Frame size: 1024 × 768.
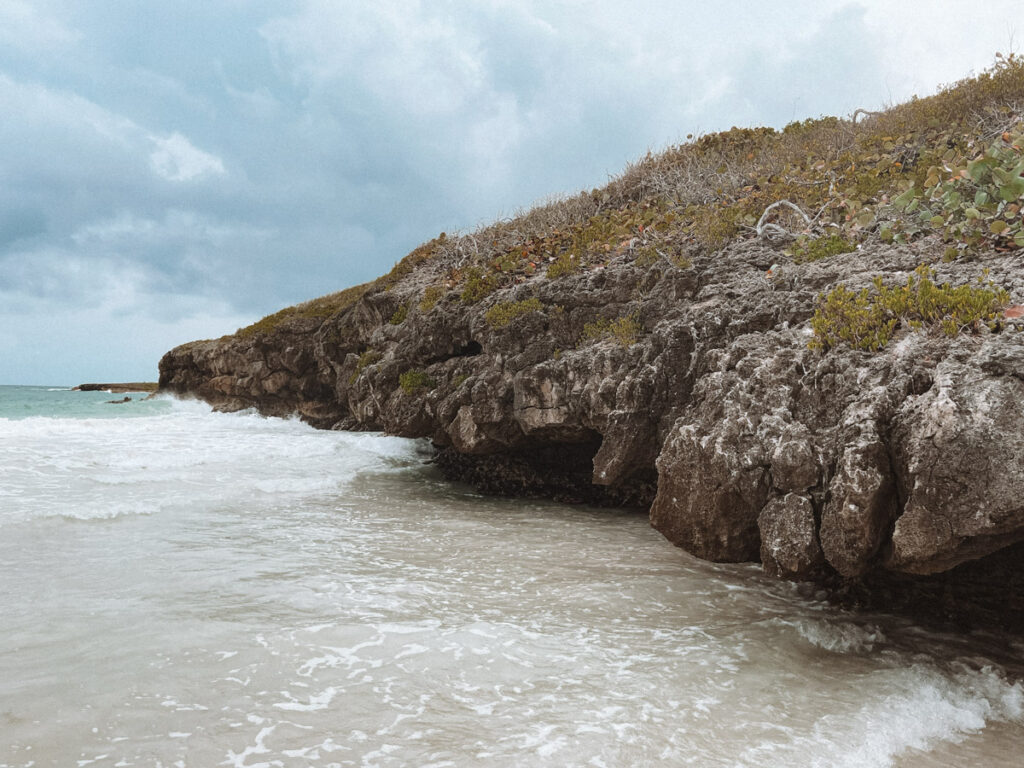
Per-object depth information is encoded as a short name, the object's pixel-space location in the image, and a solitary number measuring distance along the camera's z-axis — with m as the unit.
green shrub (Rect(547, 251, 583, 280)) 12.41
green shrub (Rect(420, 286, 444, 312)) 14.96
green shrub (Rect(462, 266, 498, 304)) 13.82
